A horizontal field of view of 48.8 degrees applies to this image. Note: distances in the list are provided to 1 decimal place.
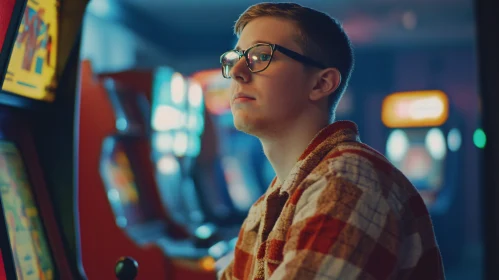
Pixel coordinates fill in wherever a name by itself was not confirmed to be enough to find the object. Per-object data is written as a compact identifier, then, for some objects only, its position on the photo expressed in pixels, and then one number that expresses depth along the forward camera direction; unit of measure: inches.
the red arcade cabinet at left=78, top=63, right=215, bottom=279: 119.2
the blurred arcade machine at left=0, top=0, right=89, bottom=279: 57.0
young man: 37.0
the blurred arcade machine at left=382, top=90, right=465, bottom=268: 275.3
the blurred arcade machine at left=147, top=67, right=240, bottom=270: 130.3
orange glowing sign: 273.0
